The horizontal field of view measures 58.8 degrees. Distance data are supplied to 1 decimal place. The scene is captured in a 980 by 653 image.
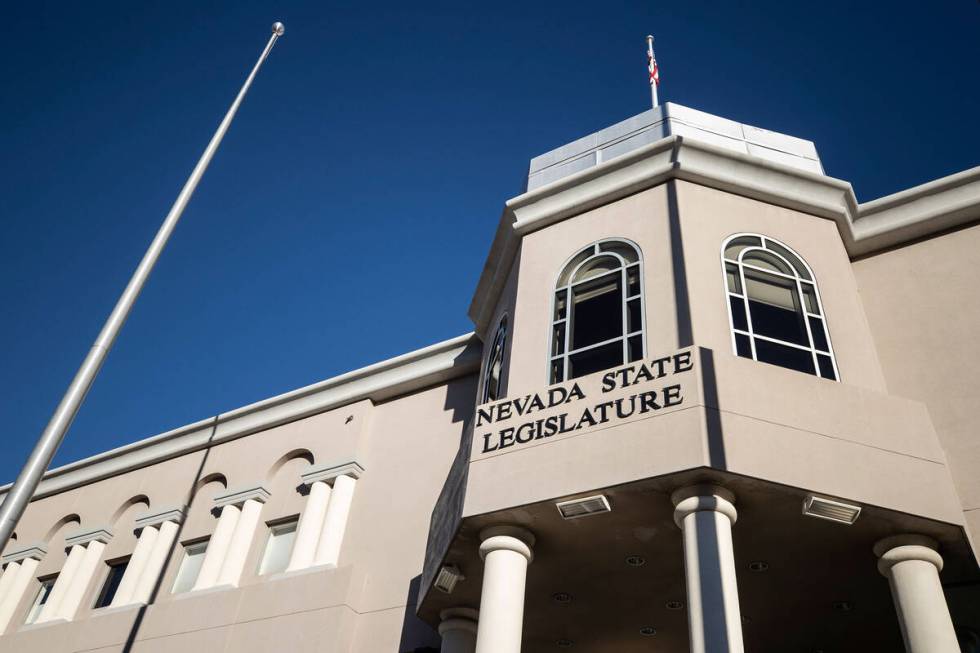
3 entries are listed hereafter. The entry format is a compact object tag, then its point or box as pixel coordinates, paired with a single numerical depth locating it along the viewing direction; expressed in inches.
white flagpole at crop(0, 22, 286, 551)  325.7
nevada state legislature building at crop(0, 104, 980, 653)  390.9
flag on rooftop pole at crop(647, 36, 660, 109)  722.5
